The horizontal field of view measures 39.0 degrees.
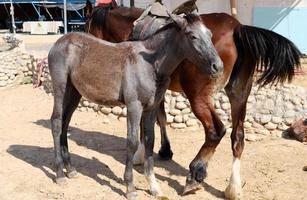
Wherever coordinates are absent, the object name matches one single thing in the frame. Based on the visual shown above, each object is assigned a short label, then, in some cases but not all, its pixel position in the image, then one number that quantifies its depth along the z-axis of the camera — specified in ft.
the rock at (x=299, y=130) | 19.52
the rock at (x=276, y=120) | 20.86
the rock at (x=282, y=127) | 20.79
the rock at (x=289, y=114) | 20.89
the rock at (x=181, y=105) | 22.46
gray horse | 12.00
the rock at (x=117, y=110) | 24.23
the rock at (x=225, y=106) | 21.67
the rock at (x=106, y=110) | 24.61
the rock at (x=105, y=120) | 23.95
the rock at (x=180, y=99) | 22.64
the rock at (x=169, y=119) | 22.54
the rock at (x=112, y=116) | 24.47
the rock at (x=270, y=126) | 20.95
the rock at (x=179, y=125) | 22.24
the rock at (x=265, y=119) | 21.09
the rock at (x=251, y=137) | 20.35
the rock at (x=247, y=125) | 21.30
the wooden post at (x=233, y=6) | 33.74
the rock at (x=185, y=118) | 22.25
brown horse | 13.70
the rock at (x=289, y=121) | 20.76
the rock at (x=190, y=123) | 22.14
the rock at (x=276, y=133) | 20.66
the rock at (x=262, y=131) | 20.90
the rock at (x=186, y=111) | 22.38
